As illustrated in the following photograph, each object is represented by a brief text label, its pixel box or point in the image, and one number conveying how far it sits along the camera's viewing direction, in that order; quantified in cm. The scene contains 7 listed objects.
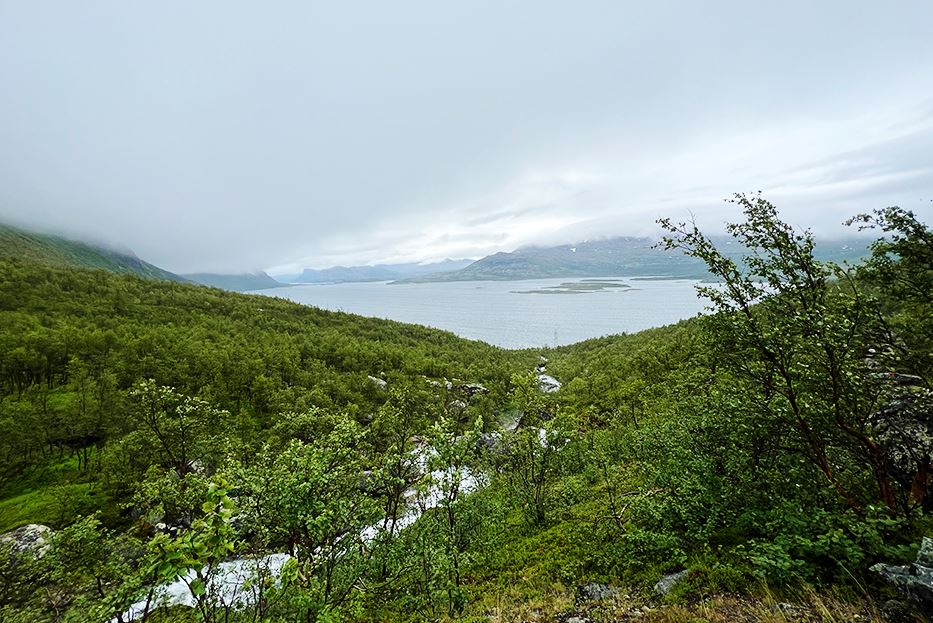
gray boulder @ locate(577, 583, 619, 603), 909
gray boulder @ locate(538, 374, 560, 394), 4998
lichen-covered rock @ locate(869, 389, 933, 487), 617
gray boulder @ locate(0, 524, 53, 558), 1793
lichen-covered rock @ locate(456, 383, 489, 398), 5184
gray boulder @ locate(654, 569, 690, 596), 844
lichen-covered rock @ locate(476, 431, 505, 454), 2601
